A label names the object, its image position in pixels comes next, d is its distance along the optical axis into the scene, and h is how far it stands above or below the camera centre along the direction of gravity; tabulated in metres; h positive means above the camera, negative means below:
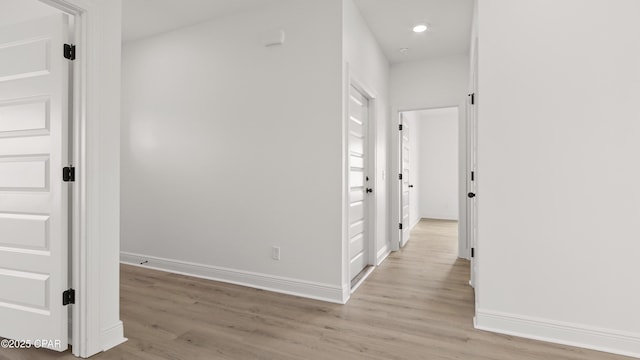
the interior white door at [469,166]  3.89 +0.17
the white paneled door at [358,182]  3.40 -0.04
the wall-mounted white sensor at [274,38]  3.08 +1.35
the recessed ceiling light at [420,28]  3.69 +1.74
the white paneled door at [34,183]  1.96 -0.03
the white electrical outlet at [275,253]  3.13 -0.72
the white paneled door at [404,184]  4.98 -0.09
